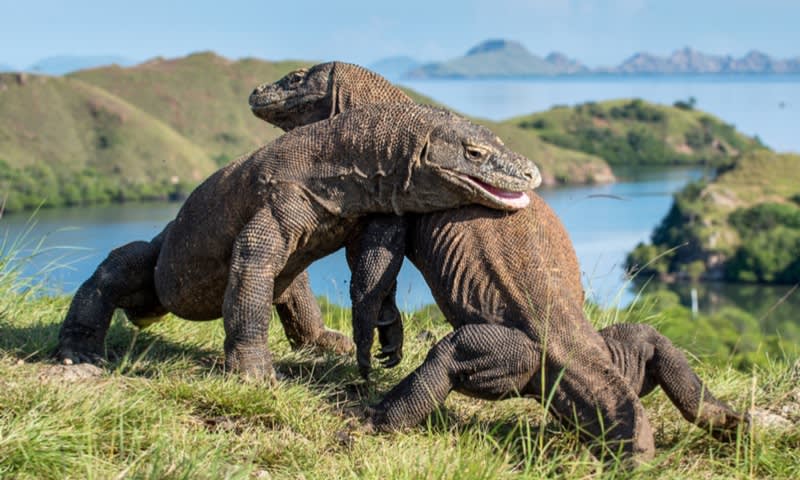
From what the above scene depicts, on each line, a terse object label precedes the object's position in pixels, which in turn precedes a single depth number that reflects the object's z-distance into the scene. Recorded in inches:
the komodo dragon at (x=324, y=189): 209.5
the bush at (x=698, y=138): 7716.5
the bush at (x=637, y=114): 7844.5
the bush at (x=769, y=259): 4475.9
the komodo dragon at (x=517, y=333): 191.0
